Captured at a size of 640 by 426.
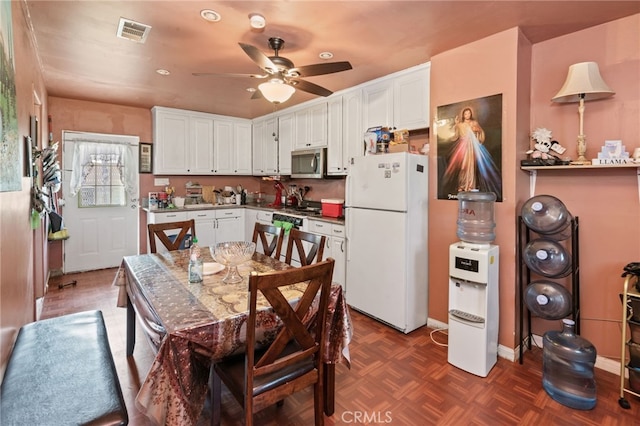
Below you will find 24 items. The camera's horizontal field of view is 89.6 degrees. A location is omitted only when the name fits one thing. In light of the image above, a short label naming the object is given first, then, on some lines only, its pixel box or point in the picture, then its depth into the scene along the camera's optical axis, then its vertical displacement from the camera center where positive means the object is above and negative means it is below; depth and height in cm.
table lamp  223 +83
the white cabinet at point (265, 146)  530 +102
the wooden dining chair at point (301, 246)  226 -30
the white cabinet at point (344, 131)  381 +91
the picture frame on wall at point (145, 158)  512 +75
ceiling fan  220 +96
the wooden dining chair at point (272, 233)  266 -26
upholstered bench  121 -77
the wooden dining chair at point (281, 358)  138 -74
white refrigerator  293 -30
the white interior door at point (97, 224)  469 -30
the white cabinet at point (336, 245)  362 -46
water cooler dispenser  235 -77
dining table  132 -57
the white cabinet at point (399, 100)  314 +110
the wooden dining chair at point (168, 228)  280 -24
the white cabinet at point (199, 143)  502 +103
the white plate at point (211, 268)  208 -42
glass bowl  193 -31
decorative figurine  249 +45
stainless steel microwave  430 +59
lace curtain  470 +70
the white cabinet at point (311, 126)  431 +111
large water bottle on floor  202 -106
